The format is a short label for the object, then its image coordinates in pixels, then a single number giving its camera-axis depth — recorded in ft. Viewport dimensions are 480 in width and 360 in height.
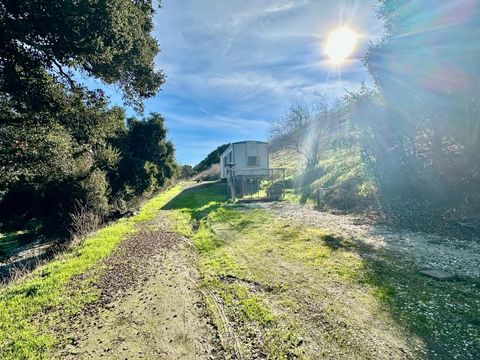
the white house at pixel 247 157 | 87.81
